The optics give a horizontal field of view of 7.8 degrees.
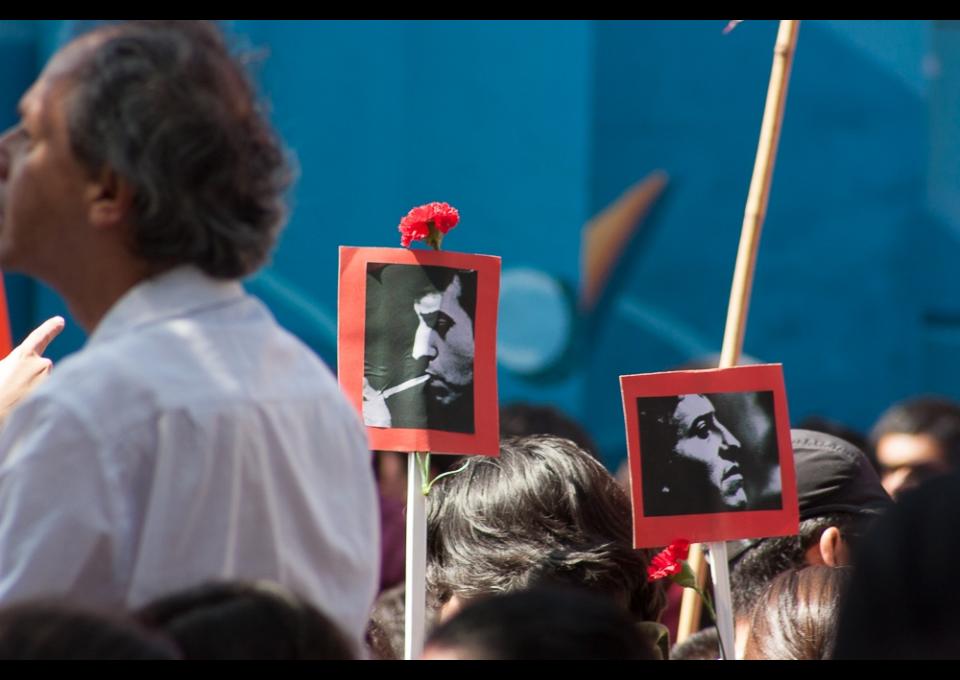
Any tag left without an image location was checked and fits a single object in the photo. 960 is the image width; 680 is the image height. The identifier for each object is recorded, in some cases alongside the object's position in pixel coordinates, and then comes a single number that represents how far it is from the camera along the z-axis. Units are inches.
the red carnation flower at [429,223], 314.3
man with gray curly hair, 292.0
